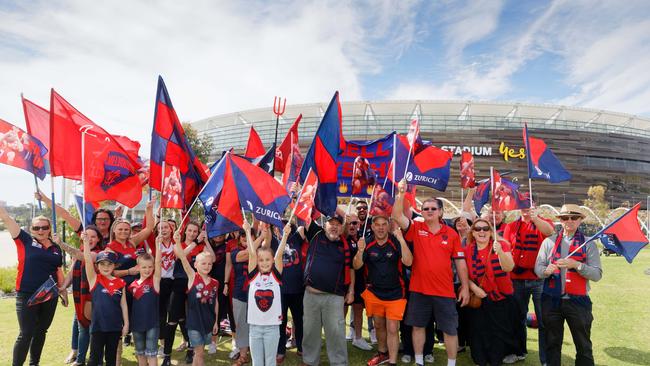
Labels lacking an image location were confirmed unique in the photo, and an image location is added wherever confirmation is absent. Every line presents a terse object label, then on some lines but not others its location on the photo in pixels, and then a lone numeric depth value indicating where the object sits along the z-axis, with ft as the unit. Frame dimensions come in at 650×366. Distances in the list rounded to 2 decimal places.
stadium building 167.63
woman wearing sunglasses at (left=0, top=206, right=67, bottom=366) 15.79
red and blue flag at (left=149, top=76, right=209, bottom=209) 17.52
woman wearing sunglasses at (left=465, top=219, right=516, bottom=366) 16.96
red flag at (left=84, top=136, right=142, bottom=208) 16.94
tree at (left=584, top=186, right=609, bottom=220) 144.77
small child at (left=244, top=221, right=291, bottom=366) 15.06
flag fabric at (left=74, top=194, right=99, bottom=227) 21.04
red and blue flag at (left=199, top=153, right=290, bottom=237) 15.87
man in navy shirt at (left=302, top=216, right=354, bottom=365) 17.06
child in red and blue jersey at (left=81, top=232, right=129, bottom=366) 14.85
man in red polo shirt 16.57
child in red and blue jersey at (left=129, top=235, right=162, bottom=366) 15.61
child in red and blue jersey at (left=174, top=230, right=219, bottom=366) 16.56
